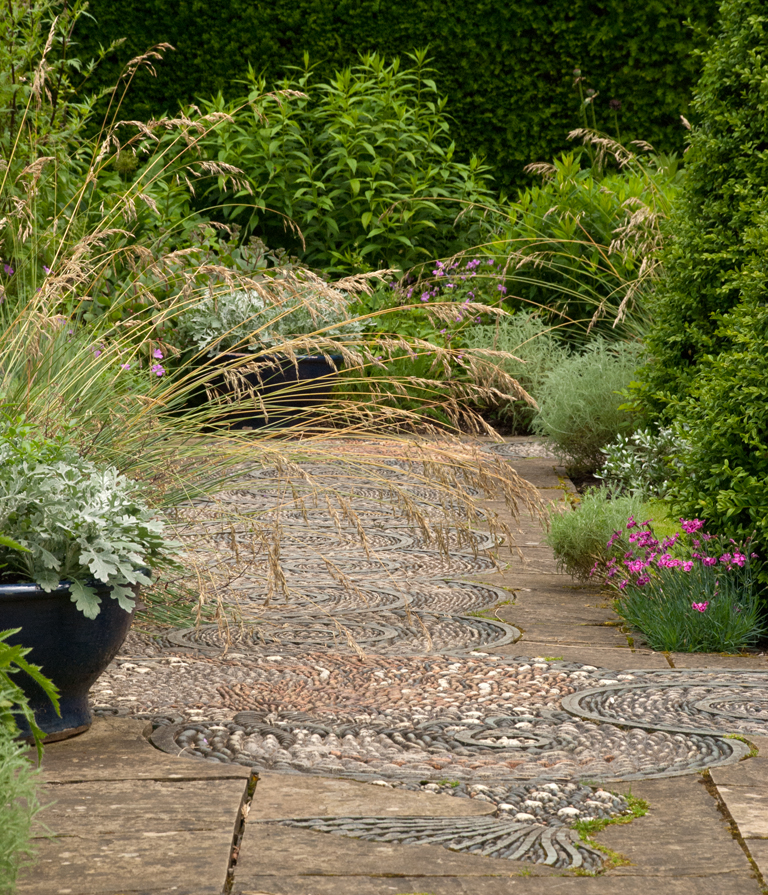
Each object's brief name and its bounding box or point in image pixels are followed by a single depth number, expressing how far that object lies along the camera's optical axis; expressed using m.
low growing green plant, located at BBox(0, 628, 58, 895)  3.12
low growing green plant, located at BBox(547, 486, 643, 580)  8.32
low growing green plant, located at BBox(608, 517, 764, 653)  6.86
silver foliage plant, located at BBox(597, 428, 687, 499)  10.20
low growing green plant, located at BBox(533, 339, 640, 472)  12.39
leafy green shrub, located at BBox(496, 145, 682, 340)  16.17
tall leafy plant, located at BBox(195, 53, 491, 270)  18.97
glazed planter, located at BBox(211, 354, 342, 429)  15.41
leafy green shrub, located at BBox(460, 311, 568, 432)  15.78
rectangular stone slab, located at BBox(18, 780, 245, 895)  3.72
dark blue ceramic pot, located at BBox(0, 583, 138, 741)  4.90
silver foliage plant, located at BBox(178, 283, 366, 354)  15.25
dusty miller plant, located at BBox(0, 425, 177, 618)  4.93
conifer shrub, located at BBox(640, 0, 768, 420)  8.10
